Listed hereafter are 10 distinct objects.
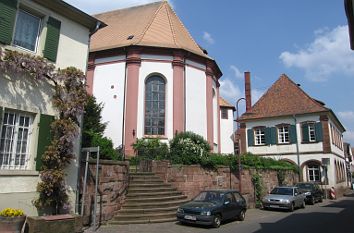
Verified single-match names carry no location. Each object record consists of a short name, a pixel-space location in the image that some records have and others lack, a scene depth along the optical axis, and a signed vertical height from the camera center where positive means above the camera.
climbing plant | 10.30 +2.07
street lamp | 19.89 +0.40
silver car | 19.97 -1.06
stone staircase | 13.28 -0.92
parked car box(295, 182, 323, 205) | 24.48 -0.78
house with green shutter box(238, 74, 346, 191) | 33.53 +4.92
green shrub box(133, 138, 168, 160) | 19.36 +1.77
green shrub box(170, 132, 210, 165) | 17.81 +1.70
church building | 23.42 +6.40
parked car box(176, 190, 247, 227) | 12.90 -1.10
